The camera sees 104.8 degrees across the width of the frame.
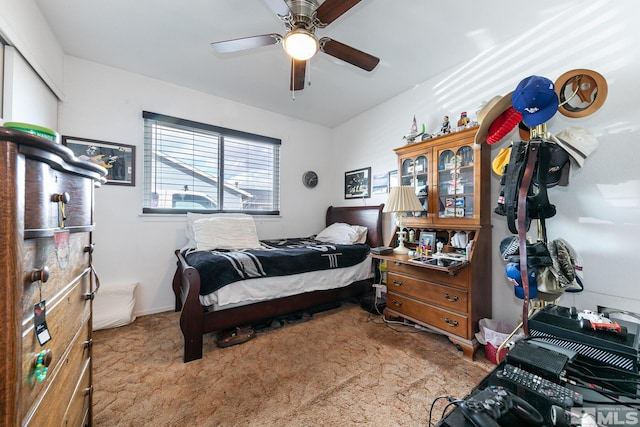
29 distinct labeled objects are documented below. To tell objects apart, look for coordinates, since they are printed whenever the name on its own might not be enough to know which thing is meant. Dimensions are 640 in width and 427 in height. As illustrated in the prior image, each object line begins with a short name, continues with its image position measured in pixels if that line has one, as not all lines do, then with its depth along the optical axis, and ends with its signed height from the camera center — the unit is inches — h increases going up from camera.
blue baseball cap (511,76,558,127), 49.3 +23.1
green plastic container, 28.9 +10.1
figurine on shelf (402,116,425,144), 102.3 +33.2
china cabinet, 78.9 -10.5
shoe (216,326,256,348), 82.0 -42.8
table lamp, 94.7 +4.7
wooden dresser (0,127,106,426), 20.4 -6.7
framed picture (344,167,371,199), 139.8 +17.5
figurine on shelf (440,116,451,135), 92.3 +32.6
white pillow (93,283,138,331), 93.7 -36.8
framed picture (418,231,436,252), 95.9 -10.5
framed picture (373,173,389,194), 128.3 +15.9
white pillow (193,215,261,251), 104.3 -9.0
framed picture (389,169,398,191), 122.7 +17.9
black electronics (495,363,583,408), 23.3 -17.6
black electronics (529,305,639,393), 29.2 -18.0
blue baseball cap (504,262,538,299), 53.8 -14.1
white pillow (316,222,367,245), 127.3 -11.4
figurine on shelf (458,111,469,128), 86.3 +32.6
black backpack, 52.5 +7.4
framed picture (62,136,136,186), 97.9 +24.1
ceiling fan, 59.6 +48.5
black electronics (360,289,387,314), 108.5 -40.6
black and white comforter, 79.3 -17.7
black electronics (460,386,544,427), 20.5 -17.1
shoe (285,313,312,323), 100.9 -43.7
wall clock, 157.1 +21.9
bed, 74.4 -32.2
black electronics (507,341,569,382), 26.9 -16.9
